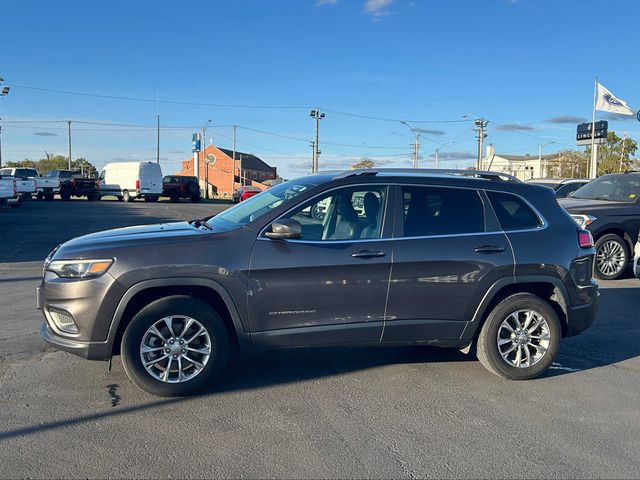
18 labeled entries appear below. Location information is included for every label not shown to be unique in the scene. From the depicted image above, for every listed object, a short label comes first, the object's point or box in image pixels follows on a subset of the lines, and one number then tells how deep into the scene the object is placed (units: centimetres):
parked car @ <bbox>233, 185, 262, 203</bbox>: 4022
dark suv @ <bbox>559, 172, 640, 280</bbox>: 1006
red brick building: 8731
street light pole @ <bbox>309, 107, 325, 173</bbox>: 5603
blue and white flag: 2797
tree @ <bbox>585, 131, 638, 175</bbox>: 6582
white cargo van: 3688
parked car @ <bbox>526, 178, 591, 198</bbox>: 1573
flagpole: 2840
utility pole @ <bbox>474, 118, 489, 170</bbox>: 4847
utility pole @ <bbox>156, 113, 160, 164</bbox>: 6856
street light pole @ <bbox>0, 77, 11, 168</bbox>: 4162
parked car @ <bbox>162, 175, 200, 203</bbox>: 4044
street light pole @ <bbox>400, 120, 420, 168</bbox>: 5655
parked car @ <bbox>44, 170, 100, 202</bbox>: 3556
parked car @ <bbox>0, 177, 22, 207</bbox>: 2248
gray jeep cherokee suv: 438
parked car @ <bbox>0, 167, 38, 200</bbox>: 2986
